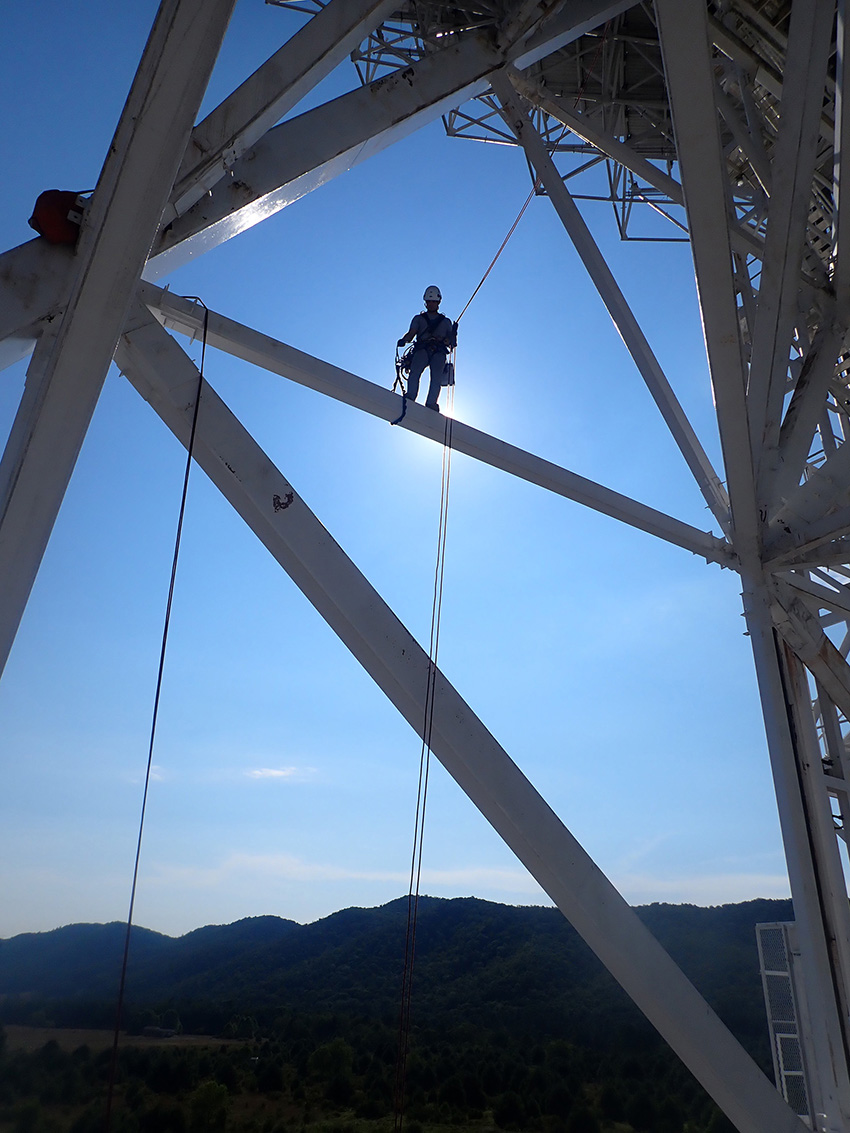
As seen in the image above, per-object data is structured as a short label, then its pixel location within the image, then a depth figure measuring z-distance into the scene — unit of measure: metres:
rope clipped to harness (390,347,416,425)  10.38
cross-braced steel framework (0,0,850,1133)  3.59
